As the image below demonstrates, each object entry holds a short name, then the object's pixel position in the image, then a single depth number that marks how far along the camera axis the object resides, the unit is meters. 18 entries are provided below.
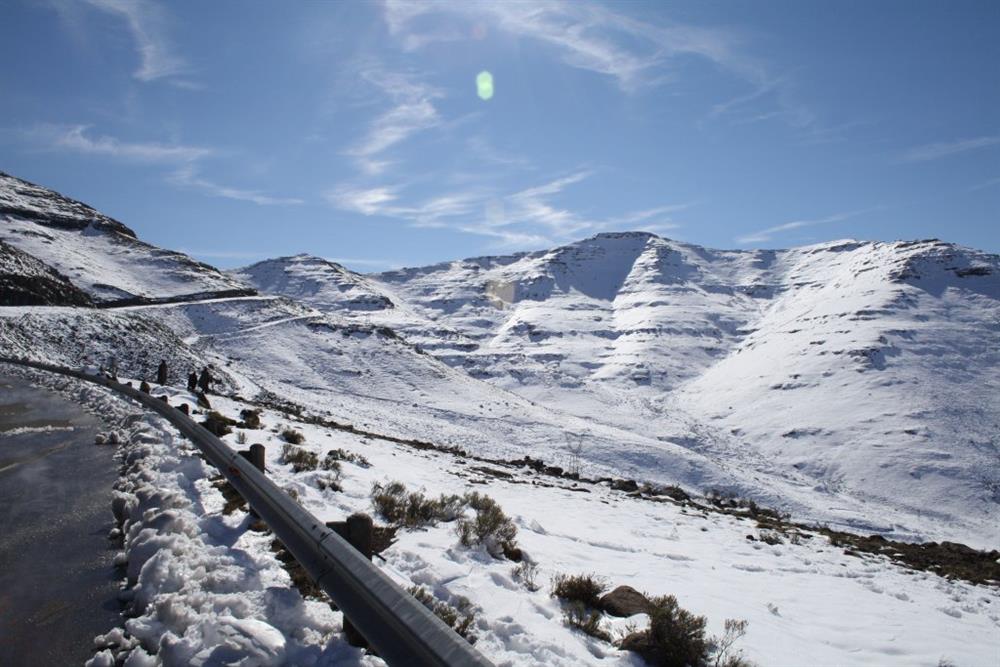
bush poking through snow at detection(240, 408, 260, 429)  14.38
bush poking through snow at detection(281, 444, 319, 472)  9.79
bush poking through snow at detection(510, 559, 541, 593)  6.00
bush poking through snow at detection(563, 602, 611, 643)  4.95
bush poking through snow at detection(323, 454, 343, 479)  10.18
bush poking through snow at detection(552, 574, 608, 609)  5.83
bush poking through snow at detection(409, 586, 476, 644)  4.26
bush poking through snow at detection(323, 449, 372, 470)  12.73
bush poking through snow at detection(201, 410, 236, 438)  8.60
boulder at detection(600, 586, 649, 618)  5.69
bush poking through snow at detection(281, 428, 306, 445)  13.81
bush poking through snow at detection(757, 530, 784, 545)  13.25
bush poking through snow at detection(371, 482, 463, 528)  7.77
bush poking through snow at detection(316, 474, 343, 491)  8.62
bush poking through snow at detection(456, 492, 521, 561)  7.08
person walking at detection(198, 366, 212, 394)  23.89
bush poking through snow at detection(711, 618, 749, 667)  4.70
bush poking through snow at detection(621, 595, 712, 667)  4.55
